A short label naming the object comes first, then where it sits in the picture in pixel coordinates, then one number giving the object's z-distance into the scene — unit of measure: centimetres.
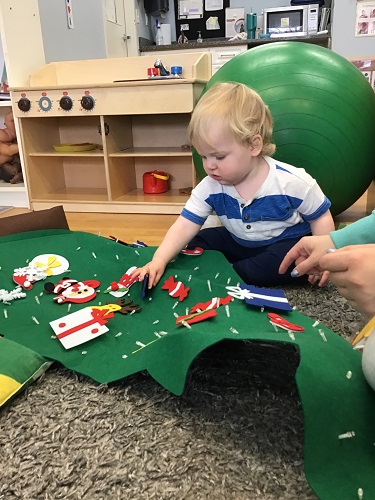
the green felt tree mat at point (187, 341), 52
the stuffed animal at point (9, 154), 225
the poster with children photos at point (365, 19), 326
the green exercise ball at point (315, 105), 127
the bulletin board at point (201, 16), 404
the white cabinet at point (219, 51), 370
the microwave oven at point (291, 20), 366
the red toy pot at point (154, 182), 223
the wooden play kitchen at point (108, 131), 192
